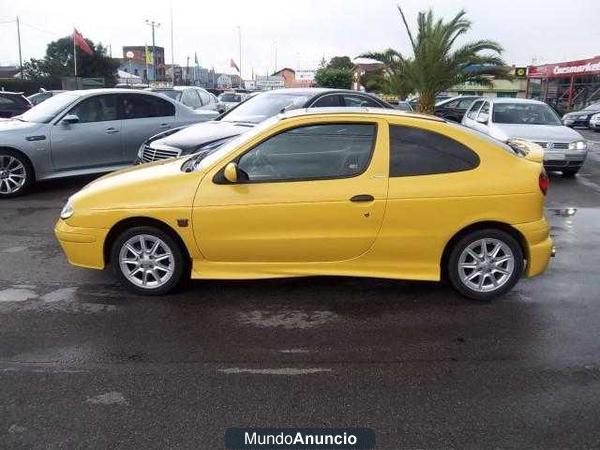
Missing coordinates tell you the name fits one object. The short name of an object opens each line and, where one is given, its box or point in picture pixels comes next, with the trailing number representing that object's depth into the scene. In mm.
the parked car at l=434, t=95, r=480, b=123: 20703
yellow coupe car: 4535
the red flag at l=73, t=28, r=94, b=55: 35625
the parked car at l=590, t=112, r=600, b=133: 24312
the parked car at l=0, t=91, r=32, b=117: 15578
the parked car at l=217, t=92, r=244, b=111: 30688
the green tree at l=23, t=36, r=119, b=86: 62844
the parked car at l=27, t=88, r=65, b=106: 19516
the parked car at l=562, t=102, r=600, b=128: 25672
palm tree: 17141
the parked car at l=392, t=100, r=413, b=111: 18642
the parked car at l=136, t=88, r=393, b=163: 7754
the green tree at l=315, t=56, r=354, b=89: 42844
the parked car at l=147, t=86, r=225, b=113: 15438
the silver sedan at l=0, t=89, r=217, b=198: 8672
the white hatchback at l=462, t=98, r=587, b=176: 10977
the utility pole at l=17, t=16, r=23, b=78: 60688
